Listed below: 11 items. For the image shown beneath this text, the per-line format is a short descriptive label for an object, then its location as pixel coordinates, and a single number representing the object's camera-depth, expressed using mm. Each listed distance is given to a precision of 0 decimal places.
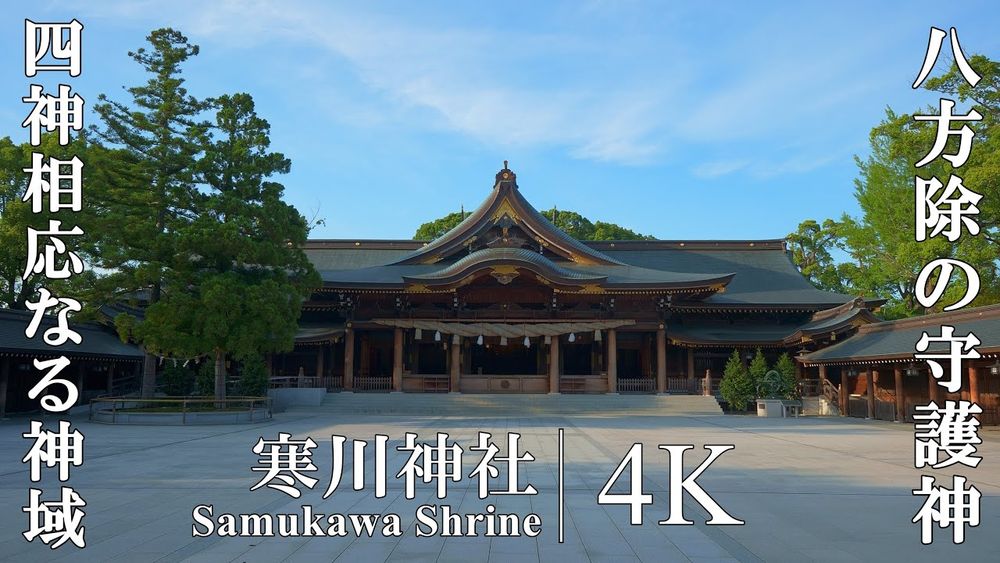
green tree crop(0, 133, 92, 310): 21672
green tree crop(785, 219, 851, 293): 47594
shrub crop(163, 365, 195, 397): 27641
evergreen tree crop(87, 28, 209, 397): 21484
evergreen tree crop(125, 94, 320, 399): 21031
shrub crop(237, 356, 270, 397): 26625
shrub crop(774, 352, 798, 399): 27438
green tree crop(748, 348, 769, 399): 27766
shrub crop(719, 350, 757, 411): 27531
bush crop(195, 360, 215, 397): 26266
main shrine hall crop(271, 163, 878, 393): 30000
